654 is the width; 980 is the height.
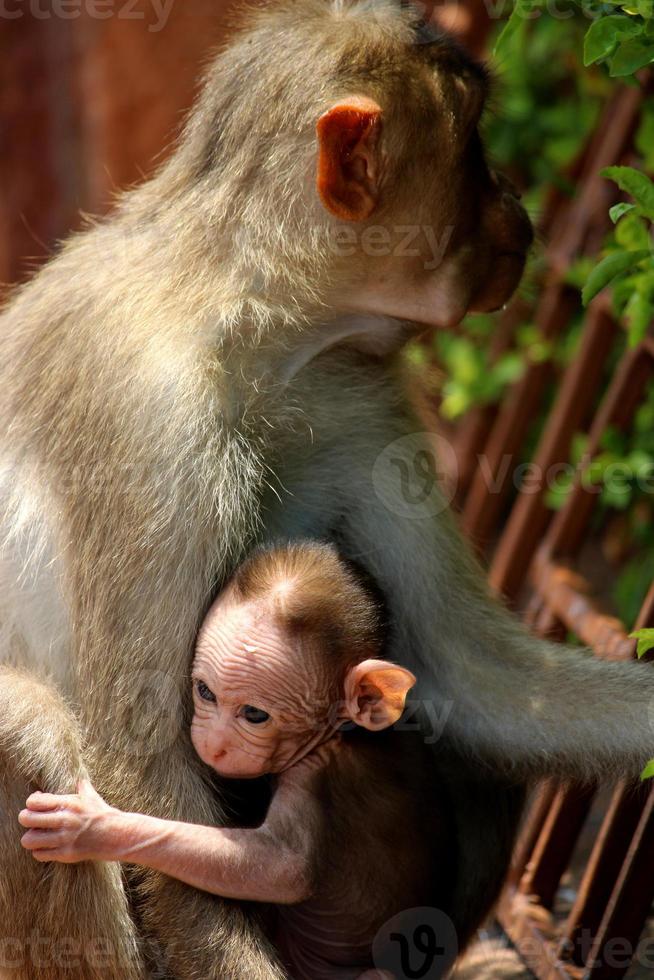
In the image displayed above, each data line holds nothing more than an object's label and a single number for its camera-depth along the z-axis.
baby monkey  6.41
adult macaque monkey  6.64
